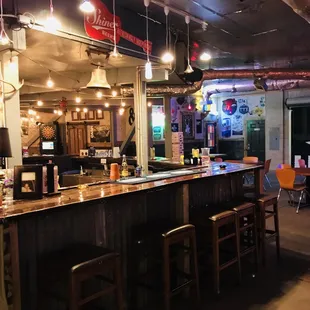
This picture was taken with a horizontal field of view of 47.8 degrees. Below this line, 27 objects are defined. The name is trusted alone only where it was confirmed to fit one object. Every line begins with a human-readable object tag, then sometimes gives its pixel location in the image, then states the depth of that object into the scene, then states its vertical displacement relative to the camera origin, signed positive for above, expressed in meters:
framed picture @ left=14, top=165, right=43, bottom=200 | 2.25 -0.30
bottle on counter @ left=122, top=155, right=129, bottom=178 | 3.61 -0.39
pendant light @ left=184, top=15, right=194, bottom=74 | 4.16 +1.33
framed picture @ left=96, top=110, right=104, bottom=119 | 10.10 +0.58
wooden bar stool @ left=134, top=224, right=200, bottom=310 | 2.53 -0.95
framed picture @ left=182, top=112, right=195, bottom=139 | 11.92 +0.22
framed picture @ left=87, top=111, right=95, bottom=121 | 10.25 +0.57
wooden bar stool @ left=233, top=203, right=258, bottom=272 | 3.31 -0.96
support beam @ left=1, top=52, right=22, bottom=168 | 2.77 +0.22
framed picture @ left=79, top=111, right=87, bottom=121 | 10.33 +0.55
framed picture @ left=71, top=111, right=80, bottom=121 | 10.41 +0.57
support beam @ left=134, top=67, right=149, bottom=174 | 4.45 +0.08
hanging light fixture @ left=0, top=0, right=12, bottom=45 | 2.59 +0.77
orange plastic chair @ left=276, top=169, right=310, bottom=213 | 6.11 -0.92
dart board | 10.17 +0.09
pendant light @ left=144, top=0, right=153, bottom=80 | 3.49 +1.05
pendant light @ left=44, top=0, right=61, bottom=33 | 2.88 +0.94
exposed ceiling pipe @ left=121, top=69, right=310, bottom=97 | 6.49 +1.11
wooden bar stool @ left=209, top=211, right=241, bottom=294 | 3.00 -0.96
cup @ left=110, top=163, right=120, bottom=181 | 3.22 -0.36
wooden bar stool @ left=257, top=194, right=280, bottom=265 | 3.65 -0.95
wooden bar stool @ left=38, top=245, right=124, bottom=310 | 1.92 -0.78
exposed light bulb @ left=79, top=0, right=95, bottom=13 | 2.64 +0.98
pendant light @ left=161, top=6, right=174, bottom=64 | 3.78 +1.09
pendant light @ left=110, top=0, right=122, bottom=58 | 3.23 +0.87
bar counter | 1.99 -0.61
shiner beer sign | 3.33 +1.08
